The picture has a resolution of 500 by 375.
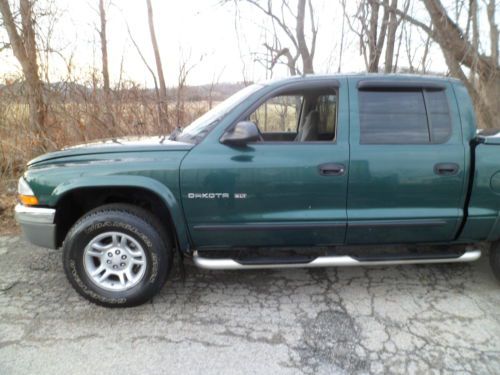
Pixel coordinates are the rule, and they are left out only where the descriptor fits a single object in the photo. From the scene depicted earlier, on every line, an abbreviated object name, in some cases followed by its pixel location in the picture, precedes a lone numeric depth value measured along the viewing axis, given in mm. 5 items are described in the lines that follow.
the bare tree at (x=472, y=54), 6961
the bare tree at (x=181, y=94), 7230
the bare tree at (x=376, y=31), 7734
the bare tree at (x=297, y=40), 9336
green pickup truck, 2590
